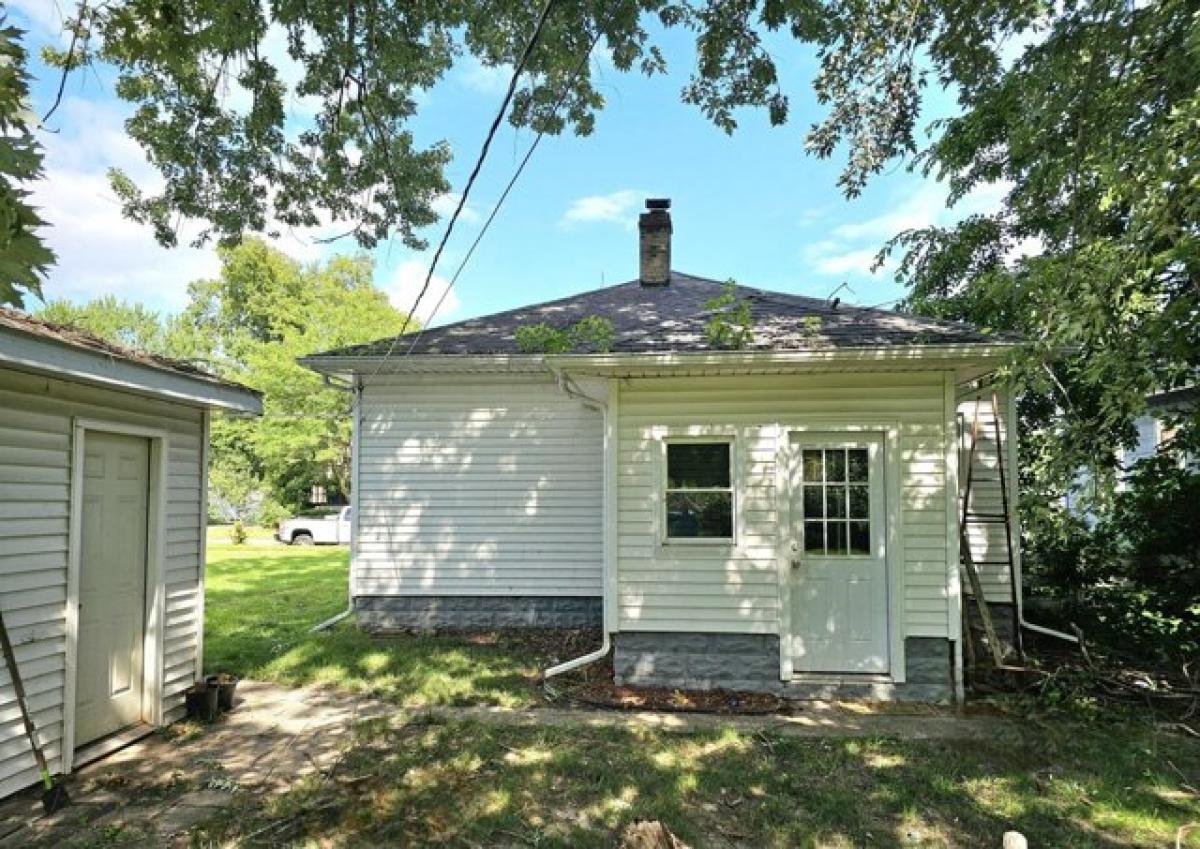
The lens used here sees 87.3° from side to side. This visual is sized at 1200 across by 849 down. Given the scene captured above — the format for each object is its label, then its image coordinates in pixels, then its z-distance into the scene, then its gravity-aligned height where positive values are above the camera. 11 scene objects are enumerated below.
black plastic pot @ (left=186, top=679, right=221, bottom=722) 4.95 -1.81
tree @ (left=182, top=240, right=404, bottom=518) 22.22 +3.84
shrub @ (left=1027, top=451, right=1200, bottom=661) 6.42 -1.02
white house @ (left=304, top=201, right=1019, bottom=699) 5.43 -0.23
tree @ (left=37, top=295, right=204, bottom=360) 33.66 +8.37
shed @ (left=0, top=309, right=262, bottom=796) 3.69 -0.40
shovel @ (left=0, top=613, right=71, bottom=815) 3.49 -1.68
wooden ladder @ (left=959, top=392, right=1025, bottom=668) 5.85 -0.61
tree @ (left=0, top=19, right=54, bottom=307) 1.33 +0.61
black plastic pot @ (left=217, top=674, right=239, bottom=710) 5.11 -1.76
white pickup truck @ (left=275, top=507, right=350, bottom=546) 19.08 -1.72
